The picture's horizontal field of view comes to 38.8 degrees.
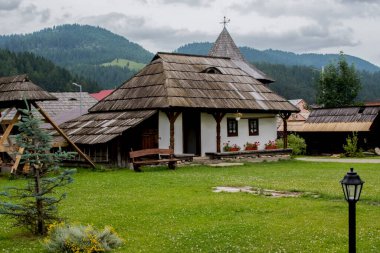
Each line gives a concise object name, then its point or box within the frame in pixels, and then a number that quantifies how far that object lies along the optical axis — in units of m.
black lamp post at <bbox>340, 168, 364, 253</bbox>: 6.78
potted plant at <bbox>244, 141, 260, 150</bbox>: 29.58
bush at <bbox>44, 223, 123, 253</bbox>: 8.95
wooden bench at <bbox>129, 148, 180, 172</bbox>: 22.58
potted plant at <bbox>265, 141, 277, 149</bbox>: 30.80
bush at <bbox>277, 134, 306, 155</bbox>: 36.68
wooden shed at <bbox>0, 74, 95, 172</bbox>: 21.14
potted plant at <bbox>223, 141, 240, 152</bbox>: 28.31
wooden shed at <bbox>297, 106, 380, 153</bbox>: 37.44
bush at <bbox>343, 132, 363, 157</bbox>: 35.53
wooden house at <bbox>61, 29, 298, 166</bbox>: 25.34
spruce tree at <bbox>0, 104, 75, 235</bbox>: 9.99
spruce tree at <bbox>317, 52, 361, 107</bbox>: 54.25
